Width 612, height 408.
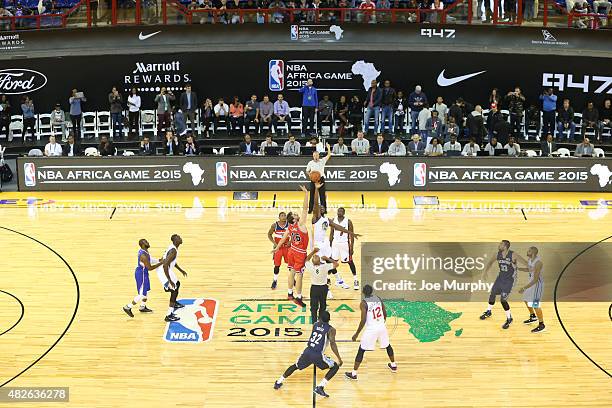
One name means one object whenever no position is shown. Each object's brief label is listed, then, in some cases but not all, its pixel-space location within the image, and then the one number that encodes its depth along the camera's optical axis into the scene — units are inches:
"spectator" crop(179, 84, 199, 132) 1205.1
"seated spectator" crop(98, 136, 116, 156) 1142.3
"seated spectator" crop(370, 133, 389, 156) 1123.9
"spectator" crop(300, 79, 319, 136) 1205.7
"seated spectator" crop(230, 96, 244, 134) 1214.9
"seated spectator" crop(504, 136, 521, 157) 1121.4
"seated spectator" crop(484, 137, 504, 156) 1123.3
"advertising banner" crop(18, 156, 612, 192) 1106.1
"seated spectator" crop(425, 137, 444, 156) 1114.7
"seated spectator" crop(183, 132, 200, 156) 1124.5
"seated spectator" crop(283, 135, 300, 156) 1127.0
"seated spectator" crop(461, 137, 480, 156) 1115.9
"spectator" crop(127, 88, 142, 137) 1226.6
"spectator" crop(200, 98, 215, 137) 1214.8
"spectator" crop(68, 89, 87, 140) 1219.2
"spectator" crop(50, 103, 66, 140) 1221.7
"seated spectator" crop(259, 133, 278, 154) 1131.3
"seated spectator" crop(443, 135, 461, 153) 1121.4
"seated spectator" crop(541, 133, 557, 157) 1129.5
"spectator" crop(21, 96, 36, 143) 1219.2
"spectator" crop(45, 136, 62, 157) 1133.1
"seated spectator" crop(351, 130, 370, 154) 1123.3
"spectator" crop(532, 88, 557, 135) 1194.0
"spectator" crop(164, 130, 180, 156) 1139.9
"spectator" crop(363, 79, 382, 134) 1199.6
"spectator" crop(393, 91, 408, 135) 1219.9
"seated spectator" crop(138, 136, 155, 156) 1137.4
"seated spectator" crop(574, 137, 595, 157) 1117.7
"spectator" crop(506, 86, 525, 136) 1200.2
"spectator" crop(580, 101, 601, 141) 1185.4
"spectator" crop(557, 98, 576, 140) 1194.6
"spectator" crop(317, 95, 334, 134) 1216.8
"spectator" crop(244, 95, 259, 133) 1212.0
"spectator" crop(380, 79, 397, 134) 1203.2
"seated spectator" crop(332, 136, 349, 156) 1116.5
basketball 929.5
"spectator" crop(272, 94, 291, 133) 1214.3
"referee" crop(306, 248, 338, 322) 698.8
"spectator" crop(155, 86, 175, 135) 1205.7
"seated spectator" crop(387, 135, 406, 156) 1117.1
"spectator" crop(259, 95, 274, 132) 1210.6
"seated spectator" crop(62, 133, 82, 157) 1143.0
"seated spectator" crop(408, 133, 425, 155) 1132.5
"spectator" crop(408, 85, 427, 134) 1198.3
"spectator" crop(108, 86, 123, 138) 1212.5
